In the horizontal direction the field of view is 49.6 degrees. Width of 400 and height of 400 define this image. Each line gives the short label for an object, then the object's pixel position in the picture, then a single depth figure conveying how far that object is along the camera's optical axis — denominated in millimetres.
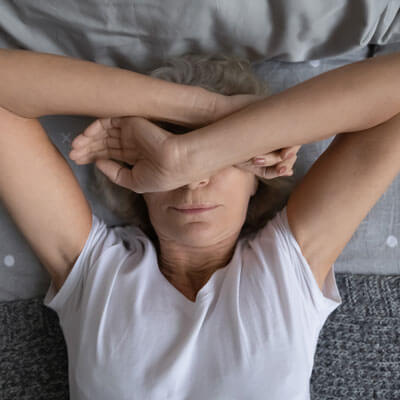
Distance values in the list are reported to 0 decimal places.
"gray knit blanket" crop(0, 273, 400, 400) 1109
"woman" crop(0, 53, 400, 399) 843
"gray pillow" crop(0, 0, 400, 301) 1012
